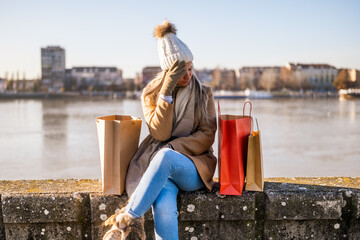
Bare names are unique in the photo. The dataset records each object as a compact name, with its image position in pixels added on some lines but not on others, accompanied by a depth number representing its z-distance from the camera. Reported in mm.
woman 1755
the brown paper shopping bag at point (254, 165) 1880
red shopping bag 1892
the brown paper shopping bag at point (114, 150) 1921
